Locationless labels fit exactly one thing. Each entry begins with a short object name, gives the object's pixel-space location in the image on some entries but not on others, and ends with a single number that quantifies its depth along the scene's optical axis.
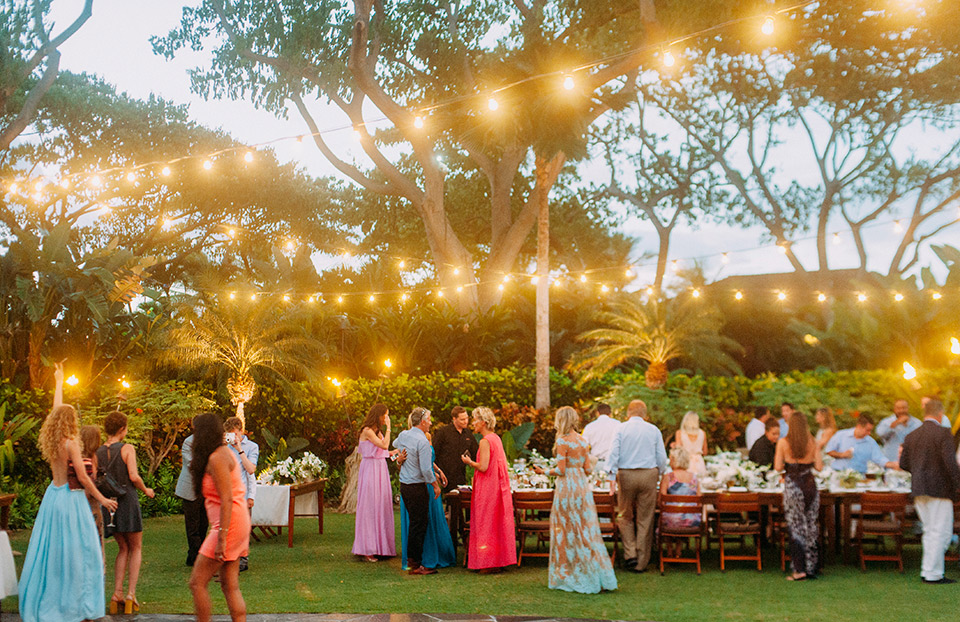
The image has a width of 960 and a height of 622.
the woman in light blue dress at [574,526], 7.99
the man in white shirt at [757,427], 12.10
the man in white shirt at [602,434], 11.09
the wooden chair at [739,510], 9.00
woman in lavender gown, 9.71
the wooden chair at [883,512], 8.87
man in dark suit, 8.19
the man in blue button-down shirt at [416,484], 8.99
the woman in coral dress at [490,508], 8.79
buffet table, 10.68
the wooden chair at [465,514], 9.68
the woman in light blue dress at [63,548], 6.19
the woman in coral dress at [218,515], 5.25
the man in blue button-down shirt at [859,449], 10.55
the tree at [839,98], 18.08
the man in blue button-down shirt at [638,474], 8.92
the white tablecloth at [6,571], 6.48
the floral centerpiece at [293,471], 11.31
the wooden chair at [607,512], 9.31
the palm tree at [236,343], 14.98
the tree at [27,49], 17.62
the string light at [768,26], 9.87
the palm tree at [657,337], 16.86
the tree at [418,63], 18.83
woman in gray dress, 6.97
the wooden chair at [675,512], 8.98
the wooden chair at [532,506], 9.30
